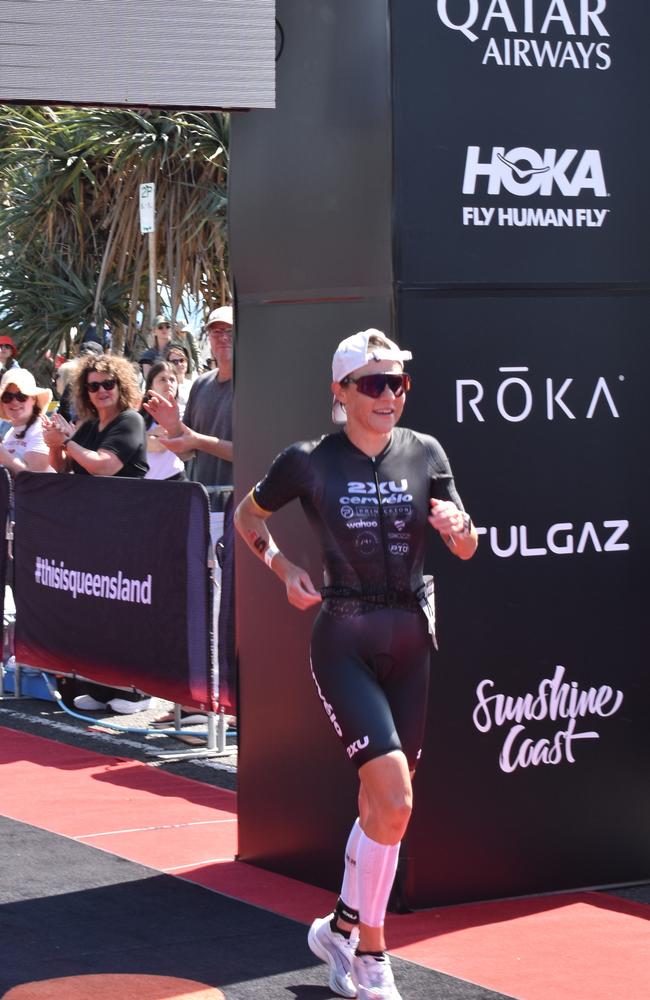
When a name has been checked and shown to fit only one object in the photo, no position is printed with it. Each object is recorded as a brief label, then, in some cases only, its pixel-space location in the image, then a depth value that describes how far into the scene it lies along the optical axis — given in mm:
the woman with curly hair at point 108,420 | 9836
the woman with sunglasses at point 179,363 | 14242
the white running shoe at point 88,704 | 10352
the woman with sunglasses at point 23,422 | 11125
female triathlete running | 5059
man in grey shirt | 9883
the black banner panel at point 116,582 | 8906
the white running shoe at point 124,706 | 10188
